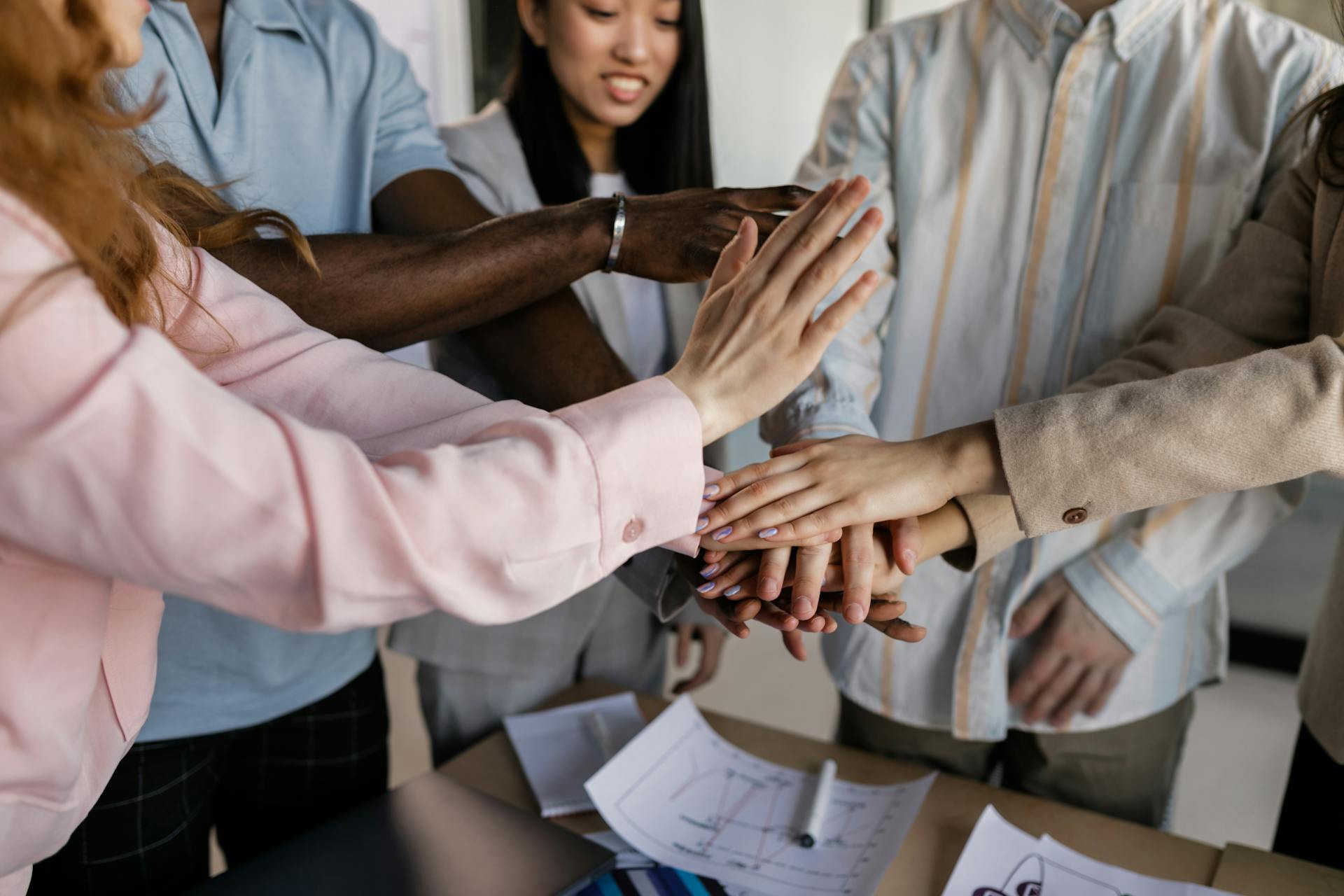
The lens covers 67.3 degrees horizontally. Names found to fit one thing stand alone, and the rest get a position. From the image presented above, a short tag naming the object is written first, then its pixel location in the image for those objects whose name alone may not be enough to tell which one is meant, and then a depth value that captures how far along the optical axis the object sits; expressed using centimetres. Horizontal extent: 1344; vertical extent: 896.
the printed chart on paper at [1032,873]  94
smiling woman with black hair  144
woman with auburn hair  51
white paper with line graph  99
